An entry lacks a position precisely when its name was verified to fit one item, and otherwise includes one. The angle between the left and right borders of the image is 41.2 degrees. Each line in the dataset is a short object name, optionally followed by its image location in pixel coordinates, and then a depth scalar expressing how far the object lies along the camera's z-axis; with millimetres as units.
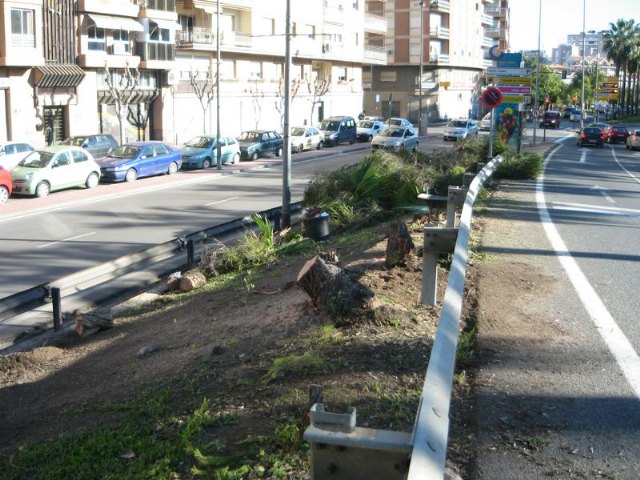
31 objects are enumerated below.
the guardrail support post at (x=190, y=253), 14172
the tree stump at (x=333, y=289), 6625
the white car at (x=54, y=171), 26556
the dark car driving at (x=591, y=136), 54188
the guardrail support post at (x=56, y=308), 11211
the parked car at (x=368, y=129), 56188
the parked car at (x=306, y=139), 46062
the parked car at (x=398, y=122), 50144
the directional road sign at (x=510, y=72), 32344
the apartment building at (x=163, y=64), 37281
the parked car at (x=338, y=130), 51438
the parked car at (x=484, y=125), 57097
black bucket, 14172
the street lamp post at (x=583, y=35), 75938
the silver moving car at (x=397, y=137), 45828
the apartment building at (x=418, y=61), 83812
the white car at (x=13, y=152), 28844
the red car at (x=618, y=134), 60188
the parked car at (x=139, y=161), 30750
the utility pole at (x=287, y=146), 18878
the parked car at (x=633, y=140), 53047
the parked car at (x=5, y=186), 25094
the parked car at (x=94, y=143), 33938
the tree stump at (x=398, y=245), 8727
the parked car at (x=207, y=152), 36281
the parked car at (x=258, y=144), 41219
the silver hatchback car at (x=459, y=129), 56738
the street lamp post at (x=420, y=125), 63469
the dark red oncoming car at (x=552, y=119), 87644
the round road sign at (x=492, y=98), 23188
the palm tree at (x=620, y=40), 102438
